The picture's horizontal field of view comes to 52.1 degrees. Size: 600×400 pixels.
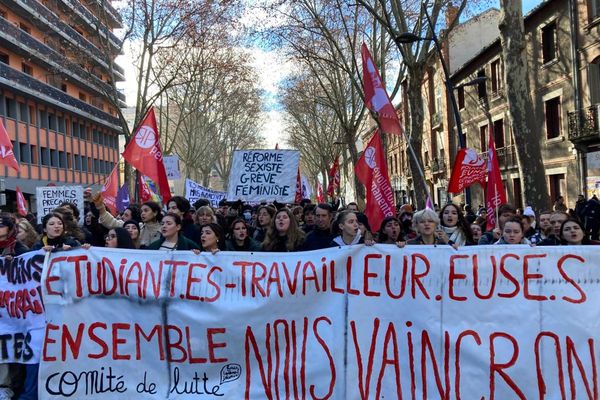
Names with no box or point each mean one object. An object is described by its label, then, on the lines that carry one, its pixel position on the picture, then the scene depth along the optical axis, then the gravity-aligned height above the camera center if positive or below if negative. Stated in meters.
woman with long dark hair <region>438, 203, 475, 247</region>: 6.34 -0.23
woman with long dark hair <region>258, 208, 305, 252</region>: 6.34 -0.24
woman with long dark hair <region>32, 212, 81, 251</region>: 5.32 -0.08
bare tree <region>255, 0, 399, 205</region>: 20.91 +5.88
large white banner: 4.33 -0.84
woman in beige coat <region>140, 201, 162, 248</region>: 6.69 -0.06
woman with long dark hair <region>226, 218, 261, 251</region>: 6.58 -0.27
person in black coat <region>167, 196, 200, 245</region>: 7.09 +0.01
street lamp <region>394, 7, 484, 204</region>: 13.65 +3.72
